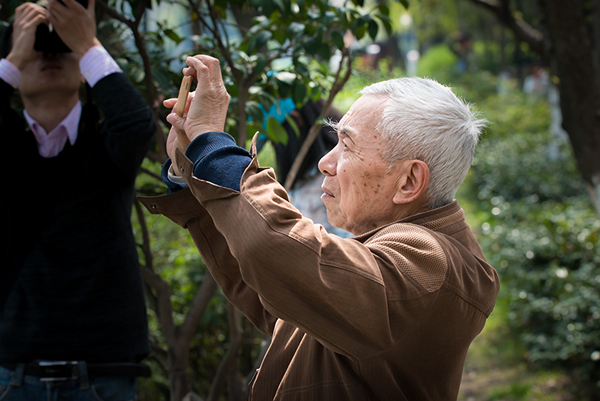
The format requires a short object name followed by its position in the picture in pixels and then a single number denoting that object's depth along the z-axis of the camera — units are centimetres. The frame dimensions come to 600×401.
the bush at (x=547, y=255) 457
